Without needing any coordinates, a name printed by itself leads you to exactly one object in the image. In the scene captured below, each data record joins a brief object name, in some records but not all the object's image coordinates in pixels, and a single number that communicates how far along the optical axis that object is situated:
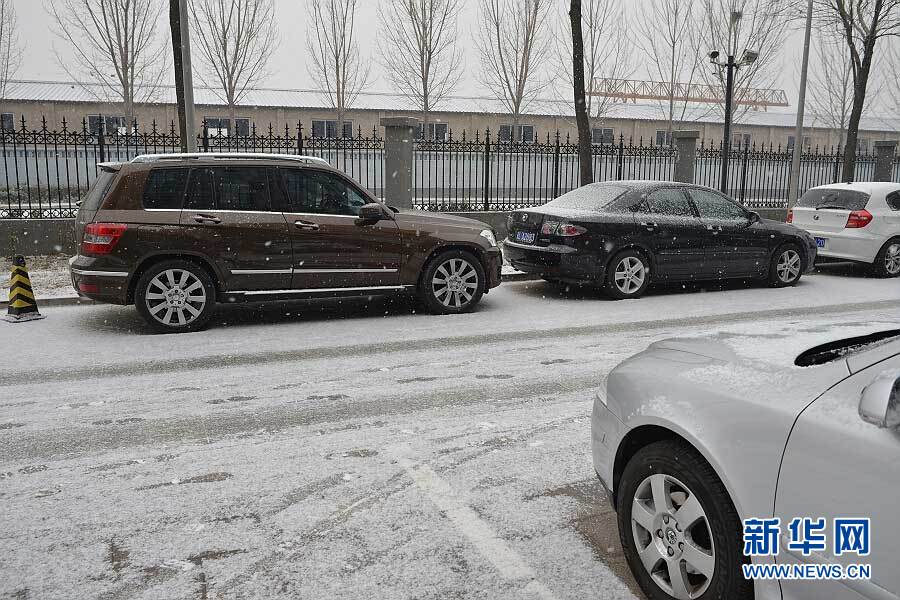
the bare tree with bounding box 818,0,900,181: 20.12
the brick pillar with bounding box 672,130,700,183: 18.61
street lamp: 19.25
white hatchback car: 12.68
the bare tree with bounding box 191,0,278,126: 34.09
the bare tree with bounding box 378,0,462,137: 37.19
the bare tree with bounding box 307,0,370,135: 38.22
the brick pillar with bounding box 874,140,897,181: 22.22
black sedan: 10.25
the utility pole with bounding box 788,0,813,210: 19.56
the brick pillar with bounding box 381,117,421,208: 15.34
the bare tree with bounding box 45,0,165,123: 30.11
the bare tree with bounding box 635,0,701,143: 36.88
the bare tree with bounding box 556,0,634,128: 35.62
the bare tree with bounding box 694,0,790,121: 34.41
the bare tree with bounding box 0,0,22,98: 31.47
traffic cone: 8.79
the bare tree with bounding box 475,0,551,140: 36.74
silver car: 2.15
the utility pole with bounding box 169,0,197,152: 12.33
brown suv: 8.02
